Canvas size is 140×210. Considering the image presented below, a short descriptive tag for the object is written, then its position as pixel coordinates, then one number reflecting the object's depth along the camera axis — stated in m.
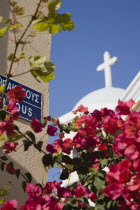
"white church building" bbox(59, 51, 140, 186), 12.84
